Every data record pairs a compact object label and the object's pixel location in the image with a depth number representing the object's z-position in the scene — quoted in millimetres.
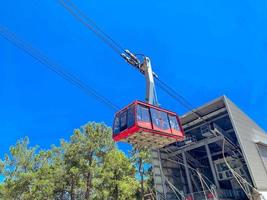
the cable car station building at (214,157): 19844
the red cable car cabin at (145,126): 13695
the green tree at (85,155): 28016
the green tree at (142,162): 30641
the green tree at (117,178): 26422
